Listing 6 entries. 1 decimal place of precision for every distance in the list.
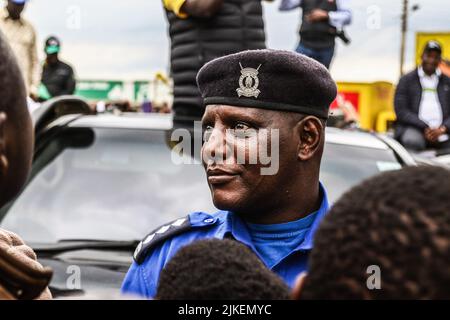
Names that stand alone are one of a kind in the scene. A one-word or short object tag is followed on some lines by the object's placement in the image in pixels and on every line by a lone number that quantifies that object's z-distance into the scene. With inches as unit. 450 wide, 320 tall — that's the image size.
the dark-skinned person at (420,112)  264.5
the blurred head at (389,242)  34.4
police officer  76.1
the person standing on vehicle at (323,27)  175.8
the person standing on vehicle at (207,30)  132.7
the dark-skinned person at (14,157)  40.1
